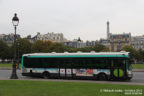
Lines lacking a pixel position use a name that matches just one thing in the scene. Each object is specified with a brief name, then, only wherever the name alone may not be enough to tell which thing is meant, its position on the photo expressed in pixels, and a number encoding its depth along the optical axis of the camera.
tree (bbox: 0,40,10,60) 102.07
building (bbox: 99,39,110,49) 182.56
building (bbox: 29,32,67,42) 177.12
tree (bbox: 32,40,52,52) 98.91
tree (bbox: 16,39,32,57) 100.56
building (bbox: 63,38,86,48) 192.00
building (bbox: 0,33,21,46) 169.10
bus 20.56
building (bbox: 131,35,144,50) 176.50
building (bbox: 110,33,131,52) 165.75
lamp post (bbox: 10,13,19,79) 21.15
